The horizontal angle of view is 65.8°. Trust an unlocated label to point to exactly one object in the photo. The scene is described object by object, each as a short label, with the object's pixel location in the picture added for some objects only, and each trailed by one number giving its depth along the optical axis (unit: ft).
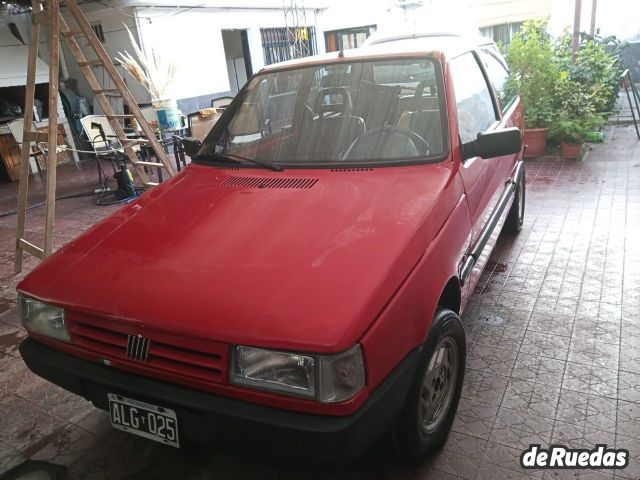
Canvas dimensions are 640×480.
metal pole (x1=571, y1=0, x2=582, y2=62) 27.99
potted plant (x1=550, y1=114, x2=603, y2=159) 22.35
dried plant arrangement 28.78
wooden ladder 12.89
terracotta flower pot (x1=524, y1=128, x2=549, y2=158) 23.36
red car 5.21
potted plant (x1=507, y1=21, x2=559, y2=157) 22.41
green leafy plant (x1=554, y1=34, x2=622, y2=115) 23.07
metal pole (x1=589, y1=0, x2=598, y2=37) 33.37
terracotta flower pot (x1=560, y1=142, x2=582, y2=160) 22.80
